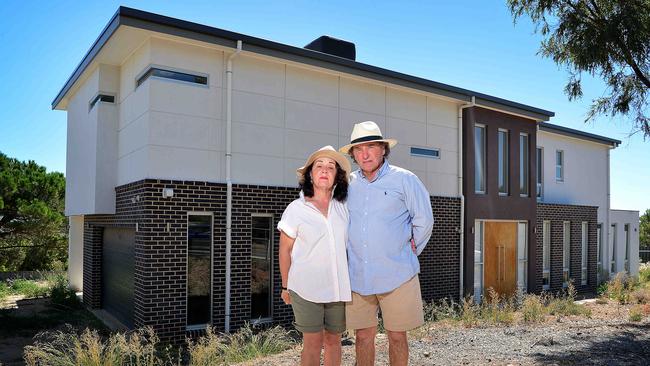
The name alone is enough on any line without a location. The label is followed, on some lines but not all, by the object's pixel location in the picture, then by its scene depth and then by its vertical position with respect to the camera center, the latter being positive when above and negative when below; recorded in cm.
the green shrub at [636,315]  966 -175
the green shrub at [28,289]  1552 -235
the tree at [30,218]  1966 -44
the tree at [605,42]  982 +302
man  430 -35
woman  418 -42
